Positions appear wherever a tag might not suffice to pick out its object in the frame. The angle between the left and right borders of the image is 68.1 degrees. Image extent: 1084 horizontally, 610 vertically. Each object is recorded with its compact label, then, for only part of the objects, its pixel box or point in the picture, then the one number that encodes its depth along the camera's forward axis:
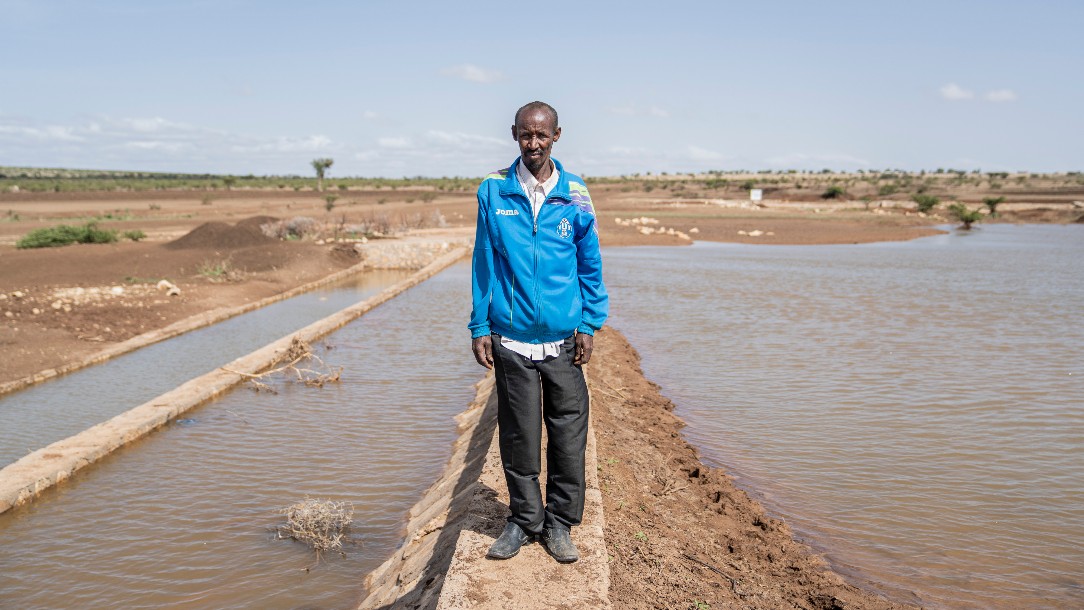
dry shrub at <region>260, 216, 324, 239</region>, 25.50
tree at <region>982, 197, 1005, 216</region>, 49.25
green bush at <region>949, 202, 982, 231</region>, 41.12
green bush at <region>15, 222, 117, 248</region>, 21.86
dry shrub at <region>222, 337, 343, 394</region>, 9.04
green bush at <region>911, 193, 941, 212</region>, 49.80
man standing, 3.28
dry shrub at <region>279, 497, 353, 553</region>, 5.09
